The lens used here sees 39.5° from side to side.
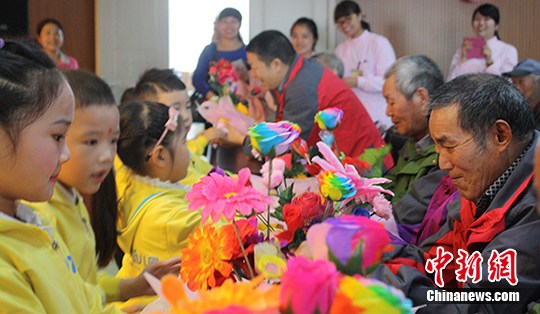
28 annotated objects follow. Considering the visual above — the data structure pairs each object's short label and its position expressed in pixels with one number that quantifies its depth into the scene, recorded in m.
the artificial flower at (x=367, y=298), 0.65
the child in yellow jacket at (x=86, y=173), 1.79
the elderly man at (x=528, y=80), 4.00
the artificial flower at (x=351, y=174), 1.32
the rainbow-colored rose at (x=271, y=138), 1.39
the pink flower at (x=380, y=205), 1.44
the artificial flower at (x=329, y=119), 2.03
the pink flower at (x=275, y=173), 1.43
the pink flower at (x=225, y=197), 1.18
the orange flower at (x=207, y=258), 1.27
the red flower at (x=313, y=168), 1.65
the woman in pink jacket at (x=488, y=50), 5.64
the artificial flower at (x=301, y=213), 1.31
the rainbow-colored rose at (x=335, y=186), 1.28
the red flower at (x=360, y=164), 1.94
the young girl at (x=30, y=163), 1.24
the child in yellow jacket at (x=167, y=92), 3.27
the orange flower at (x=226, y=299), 0.66
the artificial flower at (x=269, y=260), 0.97
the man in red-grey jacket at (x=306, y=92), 3.44
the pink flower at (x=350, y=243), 0.72
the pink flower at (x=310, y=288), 0.66
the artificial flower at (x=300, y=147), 1.89
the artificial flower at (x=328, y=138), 2.14
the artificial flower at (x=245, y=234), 1.28
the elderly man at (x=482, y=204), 1.48
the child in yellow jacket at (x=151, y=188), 2.12
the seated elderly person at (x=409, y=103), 2.51
